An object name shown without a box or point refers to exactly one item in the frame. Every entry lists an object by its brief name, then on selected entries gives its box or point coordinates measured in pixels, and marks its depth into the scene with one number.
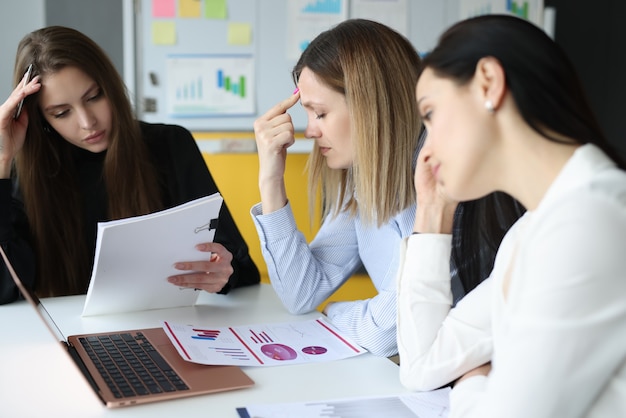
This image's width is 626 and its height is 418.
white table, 1.98
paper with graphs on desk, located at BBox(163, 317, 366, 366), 2.35
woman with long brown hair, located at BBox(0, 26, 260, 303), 3.35
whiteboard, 4.69
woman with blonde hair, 2.87
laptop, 2.05
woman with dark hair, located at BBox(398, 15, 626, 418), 1.45
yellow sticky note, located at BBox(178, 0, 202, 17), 4.69
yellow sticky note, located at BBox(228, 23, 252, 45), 4.74
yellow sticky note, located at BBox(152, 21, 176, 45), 4.67
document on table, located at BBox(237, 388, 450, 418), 1.95
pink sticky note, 4.66
